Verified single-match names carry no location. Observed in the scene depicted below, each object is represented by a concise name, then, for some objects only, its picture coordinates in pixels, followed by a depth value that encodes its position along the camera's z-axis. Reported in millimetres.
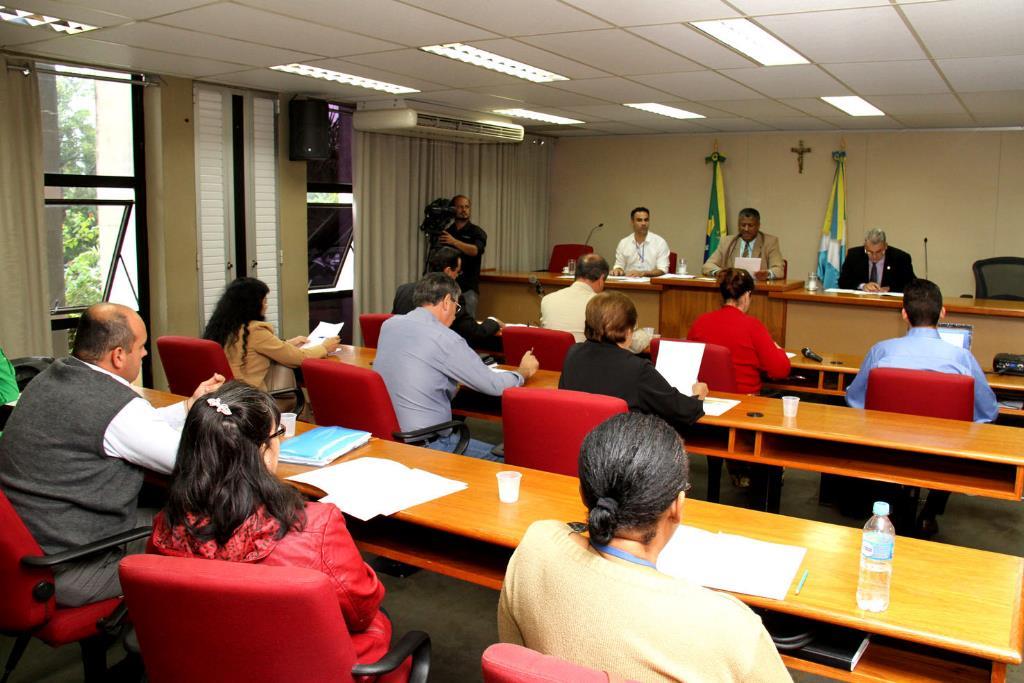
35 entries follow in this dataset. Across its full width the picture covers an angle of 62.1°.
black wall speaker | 7090
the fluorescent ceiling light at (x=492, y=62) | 5156
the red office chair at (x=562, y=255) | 10344
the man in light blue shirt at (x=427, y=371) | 3693
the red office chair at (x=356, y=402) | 3469
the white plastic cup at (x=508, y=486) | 2395
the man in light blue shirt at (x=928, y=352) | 3953
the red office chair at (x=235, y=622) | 1494
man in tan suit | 7812
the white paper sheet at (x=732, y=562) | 1871
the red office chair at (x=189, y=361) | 4082
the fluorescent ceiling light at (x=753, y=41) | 4293
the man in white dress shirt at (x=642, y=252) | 8203
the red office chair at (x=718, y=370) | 4258
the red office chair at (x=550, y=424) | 2980
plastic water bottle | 1771
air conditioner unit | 7430
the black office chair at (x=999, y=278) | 7410
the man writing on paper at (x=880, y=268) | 7438
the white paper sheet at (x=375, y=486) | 2346
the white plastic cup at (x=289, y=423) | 3067
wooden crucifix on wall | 9602
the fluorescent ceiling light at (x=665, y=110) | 7586
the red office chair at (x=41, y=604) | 2129
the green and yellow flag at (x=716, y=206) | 10062
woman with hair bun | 1310
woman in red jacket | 1702
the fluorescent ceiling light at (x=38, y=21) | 4375
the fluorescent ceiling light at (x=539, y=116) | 8266
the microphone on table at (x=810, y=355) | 5022
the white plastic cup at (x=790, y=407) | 3537
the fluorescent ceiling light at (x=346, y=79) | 5928
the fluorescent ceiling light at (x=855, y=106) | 6965
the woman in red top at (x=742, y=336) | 4491
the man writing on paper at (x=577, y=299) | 5270
